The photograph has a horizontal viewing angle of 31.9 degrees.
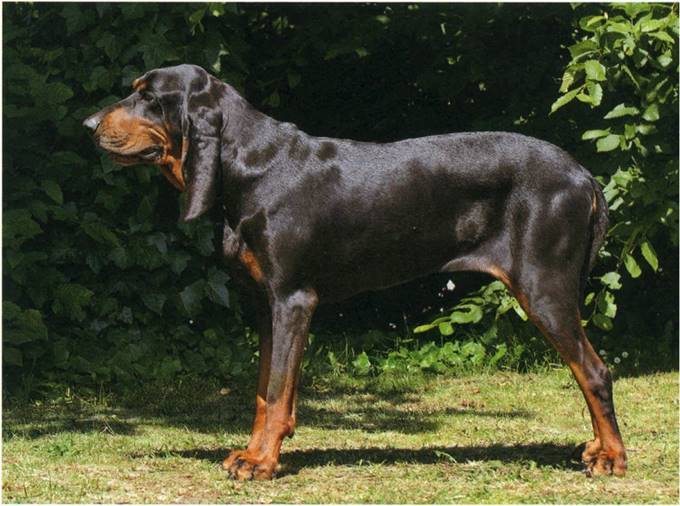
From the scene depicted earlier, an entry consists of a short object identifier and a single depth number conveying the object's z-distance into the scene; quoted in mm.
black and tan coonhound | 5363
